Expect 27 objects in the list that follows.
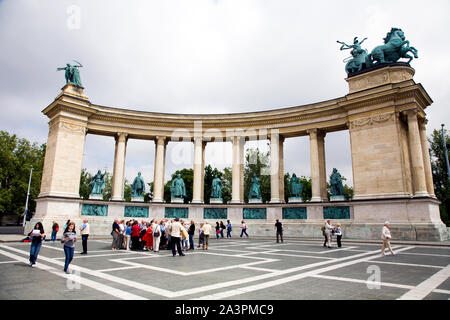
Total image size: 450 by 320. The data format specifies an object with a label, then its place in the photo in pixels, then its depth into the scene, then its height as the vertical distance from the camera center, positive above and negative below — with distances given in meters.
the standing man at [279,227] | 21.56 -0.83
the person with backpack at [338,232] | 17.95 -0.98
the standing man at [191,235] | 17.62 -1.23
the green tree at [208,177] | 62.41 +8.22
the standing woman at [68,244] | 9.35 -0.96
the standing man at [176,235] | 14.17 -0.96
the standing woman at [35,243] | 10.33 -1.03
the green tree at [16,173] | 49.66 +7.23
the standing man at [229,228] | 27.17 -1.17
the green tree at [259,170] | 58.97 +9.10
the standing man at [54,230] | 20.28 -1.10
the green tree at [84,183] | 65.94 +6.96
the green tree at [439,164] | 43.74 +8.13
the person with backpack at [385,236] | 14.00 -0.94
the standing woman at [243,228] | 27.03 -1.15
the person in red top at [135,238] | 17.22 -1.35
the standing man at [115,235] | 16.78 -1.16
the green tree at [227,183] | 61.47 +6.73
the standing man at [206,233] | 17.16 -1.03
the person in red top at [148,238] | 17.03 -1.34
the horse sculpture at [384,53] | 25.86 +14.71
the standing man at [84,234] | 14.36 -0.96
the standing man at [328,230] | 17.89 -0.85
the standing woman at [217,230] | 26.29 -1.31
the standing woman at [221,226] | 26.79 -1.02
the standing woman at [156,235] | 16.45 -1.12
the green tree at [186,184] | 61.66 +6.67
